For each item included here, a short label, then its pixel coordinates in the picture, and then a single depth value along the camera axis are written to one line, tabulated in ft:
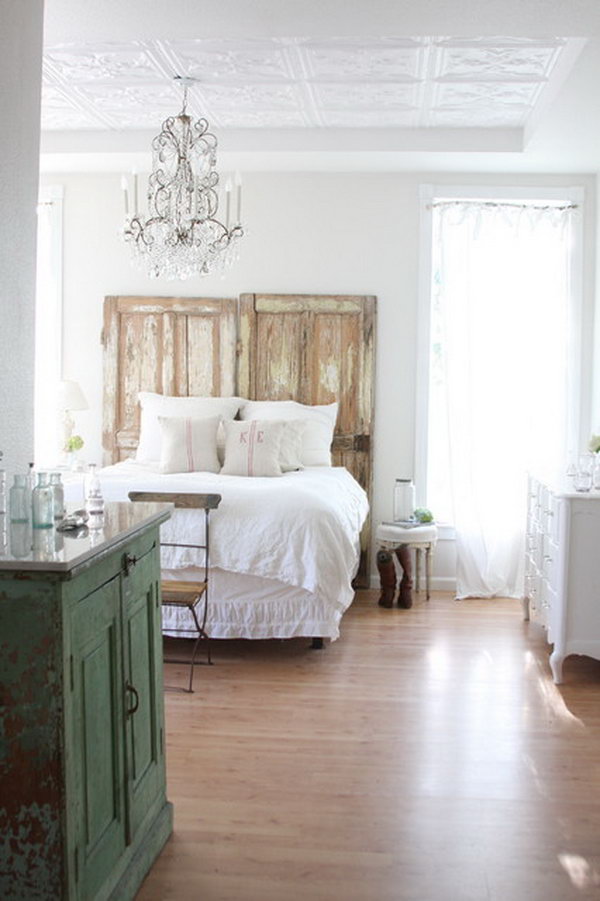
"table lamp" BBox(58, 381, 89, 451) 19.84
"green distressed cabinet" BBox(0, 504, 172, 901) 6.45
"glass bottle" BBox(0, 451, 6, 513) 7.39
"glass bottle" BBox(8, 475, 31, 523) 7.48
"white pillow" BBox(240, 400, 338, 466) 19.40
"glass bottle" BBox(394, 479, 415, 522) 20.01
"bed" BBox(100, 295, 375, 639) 20.59
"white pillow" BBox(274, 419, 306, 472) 18.11
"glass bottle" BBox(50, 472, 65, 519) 7.92
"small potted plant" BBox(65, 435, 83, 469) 19.74
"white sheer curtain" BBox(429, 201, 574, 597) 20.13
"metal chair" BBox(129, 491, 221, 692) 13.32
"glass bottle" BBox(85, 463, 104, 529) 8.51
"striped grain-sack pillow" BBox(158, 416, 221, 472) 17.83
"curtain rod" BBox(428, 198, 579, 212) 20.15
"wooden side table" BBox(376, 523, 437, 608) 18.89
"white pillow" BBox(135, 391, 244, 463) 19.40
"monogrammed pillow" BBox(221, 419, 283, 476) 17.43
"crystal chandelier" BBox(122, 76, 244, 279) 15.79
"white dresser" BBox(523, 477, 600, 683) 13.96
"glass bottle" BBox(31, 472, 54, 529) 7.59
